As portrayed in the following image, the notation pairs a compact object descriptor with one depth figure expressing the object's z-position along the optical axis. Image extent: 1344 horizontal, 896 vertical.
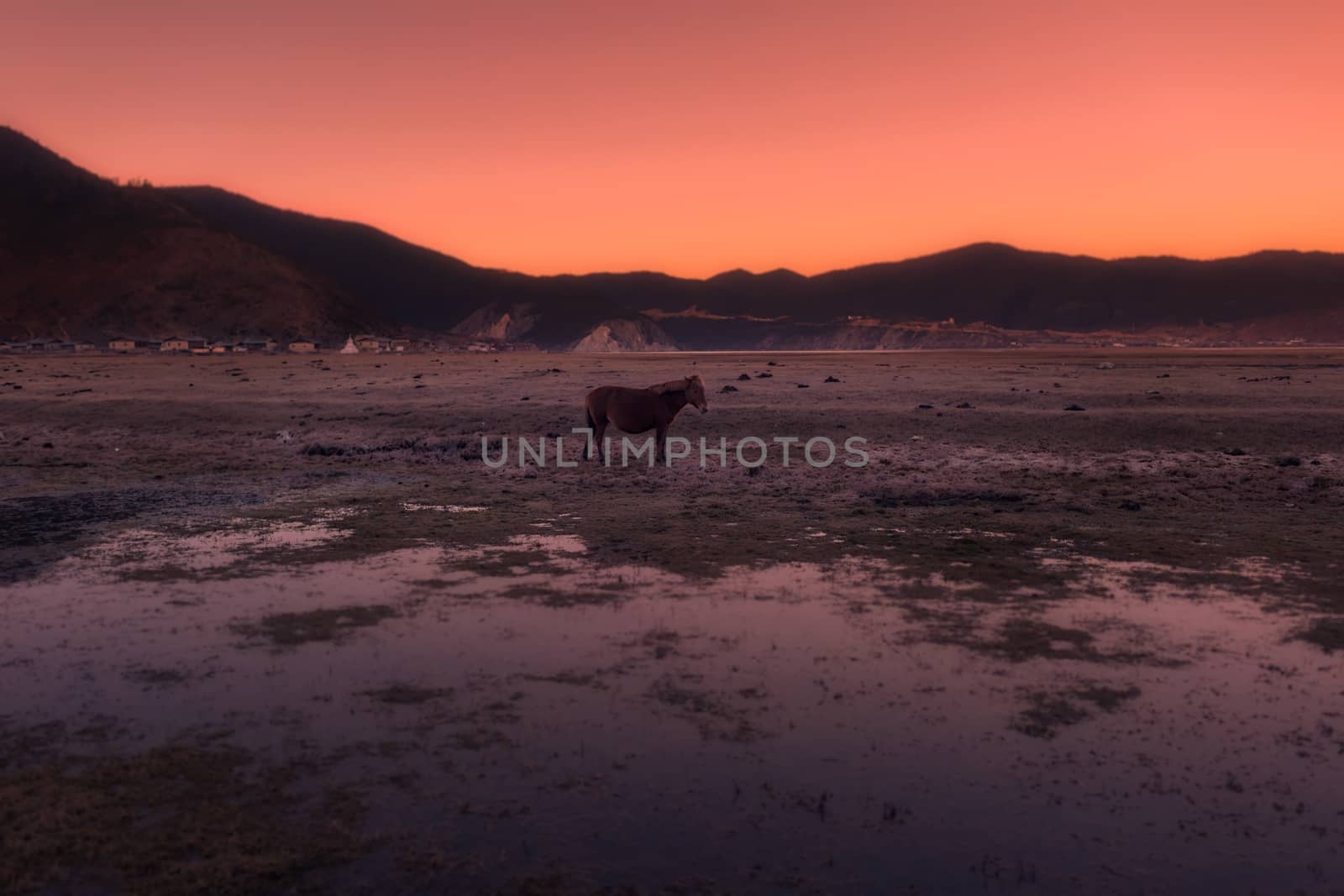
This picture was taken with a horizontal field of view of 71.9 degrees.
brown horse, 22.61
